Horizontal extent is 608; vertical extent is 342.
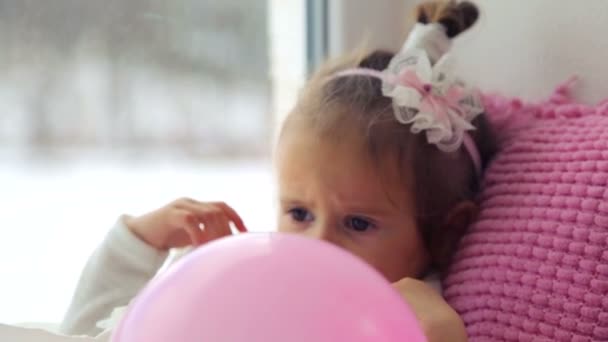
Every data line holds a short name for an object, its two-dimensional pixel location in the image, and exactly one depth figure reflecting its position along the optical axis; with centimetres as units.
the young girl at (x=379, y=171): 92
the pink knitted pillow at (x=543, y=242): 82
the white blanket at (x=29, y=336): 81
